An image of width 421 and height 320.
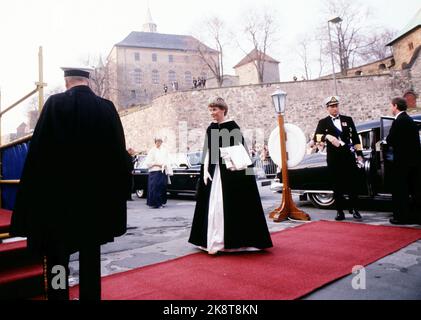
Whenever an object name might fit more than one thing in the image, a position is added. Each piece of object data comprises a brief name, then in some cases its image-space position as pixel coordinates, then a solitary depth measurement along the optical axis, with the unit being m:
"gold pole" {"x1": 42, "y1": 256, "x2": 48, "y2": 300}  2.71
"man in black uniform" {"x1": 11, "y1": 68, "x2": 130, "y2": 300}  2.20
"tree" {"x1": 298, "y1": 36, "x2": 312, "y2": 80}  48.06
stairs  2.64
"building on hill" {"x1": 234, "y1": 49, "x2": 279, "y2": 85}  56.75
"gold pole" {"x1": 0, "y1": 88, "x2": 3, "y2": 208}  4.38
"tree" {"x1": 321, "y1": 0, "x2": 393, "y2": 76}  39.56
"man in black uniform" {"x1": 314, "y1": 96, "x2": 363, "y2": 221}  6.02
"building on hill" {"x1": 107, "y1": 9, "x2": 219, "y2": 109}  59.94
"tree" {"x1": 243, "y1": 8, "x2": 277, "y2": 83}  41.97
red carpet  2.86
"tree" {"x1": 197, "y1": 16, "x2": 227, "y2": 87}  44.56
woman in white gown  4.18
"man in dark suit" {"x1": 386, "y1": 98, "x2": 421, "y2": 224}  5.35
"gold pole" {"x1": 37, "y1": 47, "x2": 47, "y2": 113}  3.42
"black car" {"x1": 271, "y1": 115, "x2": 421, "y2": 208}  5.78
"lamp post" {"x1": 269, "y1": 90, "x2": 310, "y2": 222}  6.43
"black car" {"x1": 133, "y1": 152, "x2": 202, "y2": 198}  10.78
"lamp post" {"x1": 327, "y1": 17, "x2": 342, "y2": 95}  16.49
